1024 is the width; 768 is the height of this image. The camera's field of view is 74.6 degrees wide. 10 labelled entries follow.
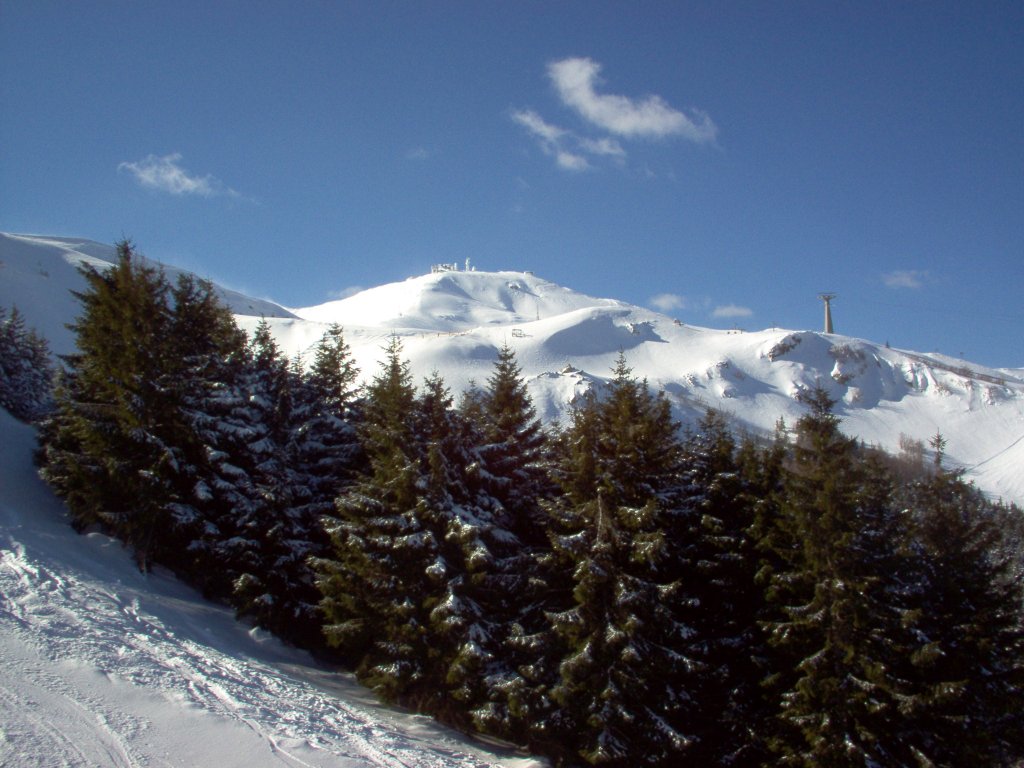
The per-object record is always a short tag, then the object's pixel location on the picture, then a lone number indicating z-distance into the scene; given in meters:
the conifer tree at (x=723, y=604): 18.17
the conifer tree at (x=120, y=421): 19.94
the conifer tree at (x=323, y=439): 22.97
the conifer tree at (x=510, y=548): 16.33
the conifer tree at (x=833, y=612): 16.17
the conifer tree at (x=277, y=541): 20.12
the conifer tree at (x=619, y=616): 15.79
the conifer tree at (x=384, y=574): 16.91
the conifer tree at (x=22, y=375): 31.55
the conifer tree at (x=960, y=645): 16.94
